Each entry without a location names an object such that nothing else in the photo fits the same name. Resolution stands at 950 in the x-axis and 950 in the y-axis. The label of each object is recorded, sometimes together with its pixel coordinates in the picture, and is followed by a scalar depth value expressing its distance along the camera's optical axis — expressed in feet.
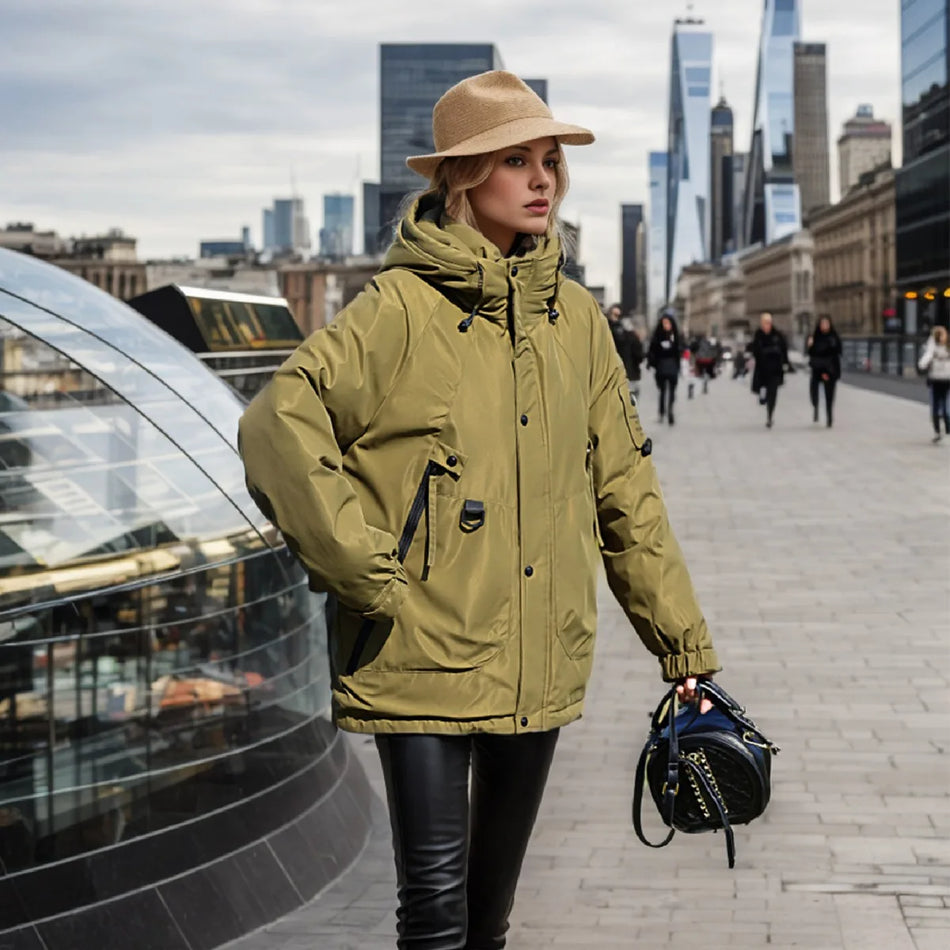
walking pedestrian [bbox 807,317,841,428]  92.99
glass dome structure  15.53
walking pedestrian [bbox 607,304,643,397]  75.00
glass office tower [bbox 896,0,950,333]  323.57
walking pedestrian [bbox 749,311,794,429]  95.20
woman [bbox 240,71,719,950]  10.11
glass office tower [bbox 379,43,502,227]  597.97
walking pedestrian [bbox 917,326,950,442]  81.30
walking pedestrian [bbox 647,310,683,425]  99.50
